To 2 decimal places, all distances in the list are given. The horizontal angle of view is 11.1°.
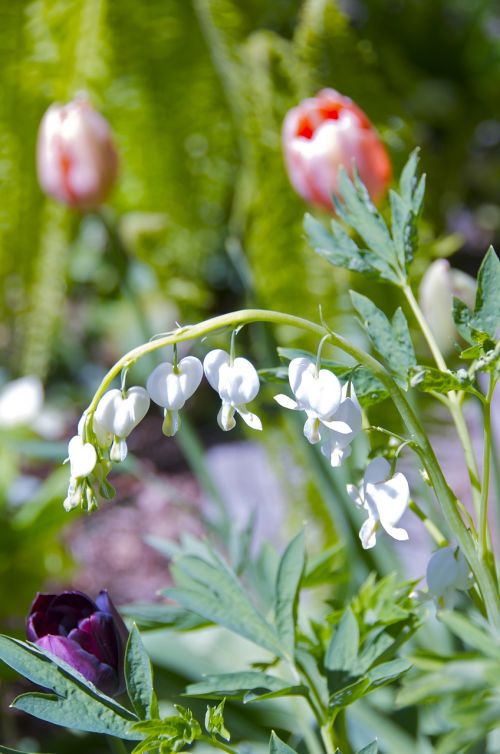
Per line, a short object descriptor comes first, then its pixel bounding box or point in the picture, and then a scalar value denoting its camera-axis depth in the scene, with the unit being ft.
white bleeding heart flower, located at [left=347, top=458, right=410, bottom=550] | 2.90
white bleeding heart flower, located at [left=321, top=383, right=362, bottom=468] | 2.90
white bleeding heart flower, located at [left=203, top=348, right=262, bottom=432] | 2.91
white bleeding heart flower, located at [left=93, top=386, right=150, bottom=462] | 2.93
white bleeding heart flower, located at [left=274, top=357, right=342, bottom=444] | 2.88
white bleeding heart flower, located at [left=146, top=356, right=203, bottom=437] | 2.94
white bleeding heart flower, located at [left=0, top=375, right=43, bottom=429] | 6.57
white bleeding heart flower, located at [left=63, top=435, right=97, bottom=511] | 2.88
